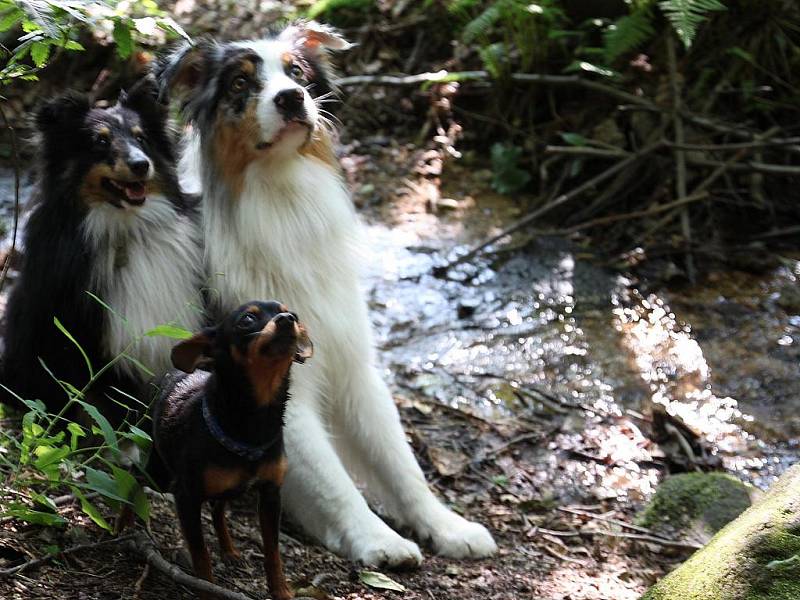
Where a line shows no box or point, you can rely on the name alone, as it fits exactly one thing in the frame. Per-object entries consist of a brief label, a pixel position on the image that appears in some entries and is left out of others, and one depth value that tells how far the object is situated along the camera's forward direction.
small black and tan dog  2.65
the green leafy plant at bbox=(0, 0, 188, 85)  2.58
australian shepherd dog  3.85
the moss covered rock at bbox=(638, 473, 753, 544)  4.23
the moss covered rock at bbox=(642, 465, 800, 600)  2.42
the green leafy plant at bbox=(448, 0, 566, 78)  6.88
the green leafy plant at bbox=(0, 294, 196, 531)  2.88
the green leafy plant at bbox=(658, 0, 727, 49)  5.09
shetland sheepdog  3.72
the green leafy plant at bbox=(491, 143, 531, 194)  7.23
